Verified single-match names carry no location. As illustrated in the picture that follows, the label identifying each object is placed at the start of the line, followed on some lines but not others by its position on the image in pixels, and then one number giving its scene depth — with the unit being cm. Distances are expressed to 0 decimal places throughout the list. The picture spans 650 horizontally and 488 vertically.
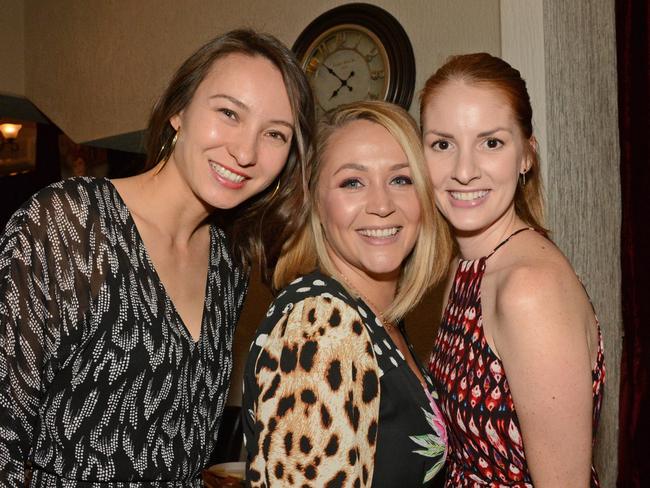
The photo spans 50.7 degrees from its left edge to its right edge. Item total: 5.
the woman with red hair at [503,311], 134
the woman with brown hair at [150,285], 144
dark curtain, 236
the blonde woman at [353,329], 128
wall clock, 285
